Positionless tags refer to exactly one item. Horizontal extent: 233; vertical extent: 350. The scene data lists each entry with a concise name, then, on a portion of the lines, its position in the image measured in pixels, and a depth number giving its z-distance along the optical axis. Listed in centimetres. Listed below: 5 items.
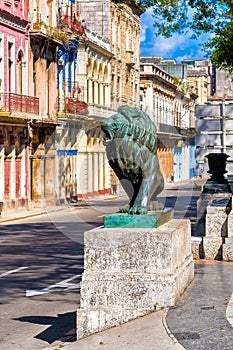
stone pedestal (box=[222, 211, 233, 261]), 1451
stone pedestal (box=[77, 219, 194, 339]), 910
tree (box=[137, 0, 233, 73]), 2197
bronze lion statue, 956
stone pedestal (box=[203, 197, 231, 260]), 1498
